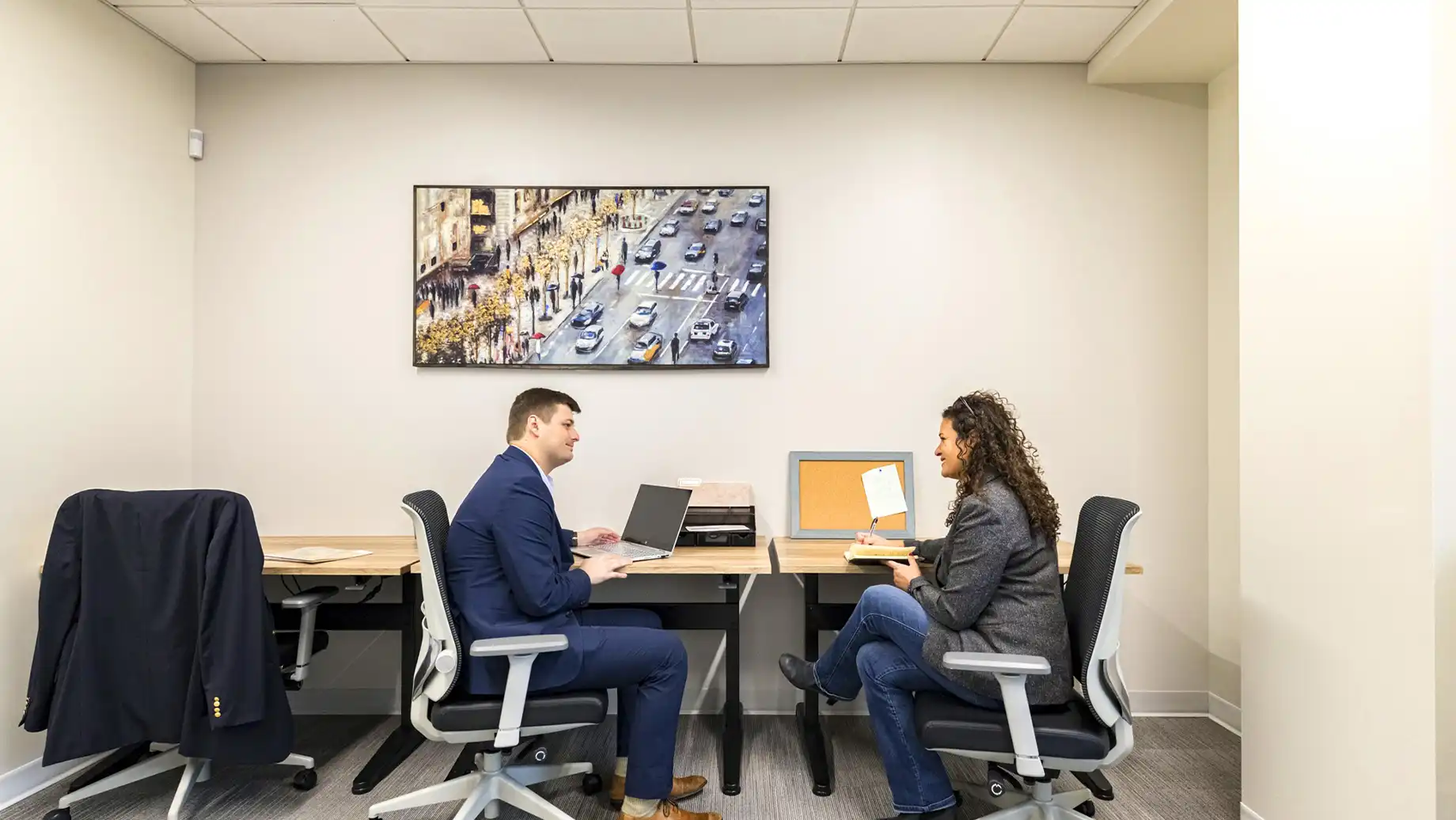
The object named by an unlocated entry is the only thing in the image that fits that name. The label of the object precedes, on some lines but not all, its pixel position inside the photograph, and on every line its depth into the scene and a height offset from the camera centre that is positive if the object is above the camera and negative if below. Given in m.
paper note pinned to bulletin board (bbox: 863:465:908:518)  2.97 -0.29
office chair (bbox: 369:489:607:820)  1.96 -0.75
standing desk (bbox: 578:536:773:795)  2.48 -0.69
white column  1.71 +0.02
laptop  2.70 -0.40
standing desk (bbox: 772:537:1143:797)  2.49 -0.70
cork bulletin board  3.07 -0.31
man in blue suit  2.04 -0.55
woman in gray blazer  1.94 -0.50
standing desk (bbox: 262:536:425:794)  2.62 -0.74
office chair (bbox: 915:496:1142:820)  1.85 -0.76
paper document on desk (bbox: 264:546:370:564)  2.56 -0.48
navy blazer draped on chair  2.14 -0.59
